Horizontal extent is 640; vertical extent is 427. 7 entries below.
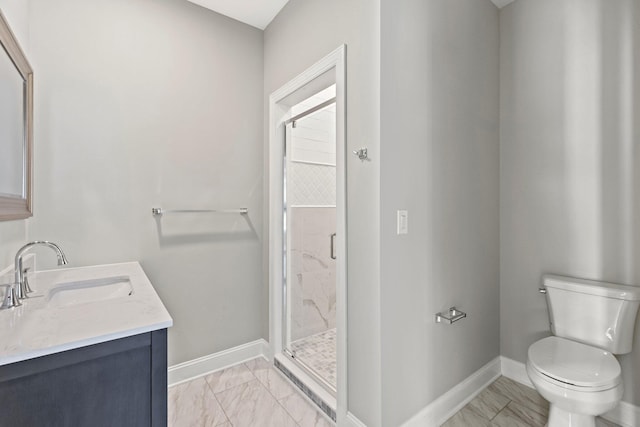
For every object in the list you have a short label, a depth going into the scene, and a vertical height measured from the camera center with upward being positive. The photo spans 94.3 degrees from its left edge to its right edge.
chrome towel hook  1.45 +0.28
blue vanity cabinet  0.77 -0.50
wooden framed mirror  1.19 +0.37
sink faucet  1.08 -0.24
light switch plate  1.47 -0.06
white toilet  1.31 -0.74
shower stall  2.37 -0.24
